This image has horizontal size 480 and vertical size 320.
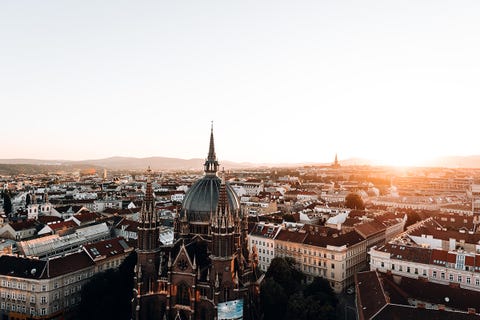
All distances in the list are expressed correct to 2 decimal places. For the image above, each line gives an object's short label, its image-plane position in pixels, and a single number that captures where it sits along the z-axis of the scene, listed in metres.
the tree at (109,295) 70.25
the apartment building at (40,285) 75.81
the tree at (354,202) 174.25
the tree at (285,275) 79.31
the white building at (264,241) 106.44
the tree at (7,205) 174.29
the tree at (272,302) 69.12
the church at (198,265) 58.09
